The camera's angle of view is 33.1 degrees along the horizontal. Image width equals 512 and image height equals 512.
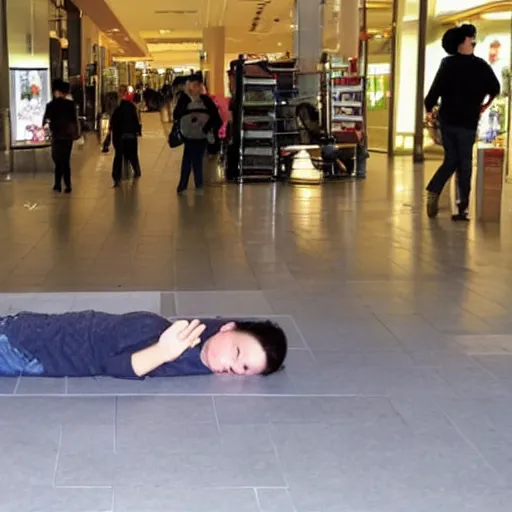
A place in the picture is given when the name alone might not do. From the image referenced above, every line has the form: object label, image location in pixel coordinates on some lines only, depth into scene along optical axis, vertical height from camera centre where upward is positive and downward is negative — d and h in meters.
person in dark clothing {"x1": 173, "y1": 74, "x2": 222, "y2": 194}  10.91 -0.14
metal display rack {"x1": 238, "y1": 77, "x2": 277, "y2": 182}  12.09 -0.26
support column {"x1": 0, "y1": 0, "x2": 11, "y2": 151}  13.20 +0.39
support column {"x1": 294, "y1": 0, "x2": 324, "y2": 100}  14.14 +1.34
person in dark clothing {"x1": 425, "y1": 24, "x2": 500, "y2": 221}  7.89 +0.16
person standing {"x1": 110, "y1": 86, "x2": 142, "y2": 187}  12.57 -0.21
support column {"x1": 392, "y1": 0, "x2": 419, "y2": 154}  17.17 +0.78
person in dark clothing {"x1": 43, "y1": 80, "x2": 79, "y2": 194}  10.83 -0.19
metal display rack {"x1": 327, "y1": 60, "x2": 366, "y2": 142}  12.69 +0.15
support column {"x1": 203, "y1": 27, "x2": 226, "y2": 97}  28.20 +1.93
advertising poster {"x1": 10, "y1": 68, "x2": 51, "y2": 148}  13.57 +0.10
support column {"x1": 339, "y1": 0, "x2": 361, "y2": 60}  13.79 +1.37
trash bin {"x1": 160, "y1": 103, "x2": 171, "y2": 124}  32.25 +0.03
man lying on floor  3.42 -0.92
